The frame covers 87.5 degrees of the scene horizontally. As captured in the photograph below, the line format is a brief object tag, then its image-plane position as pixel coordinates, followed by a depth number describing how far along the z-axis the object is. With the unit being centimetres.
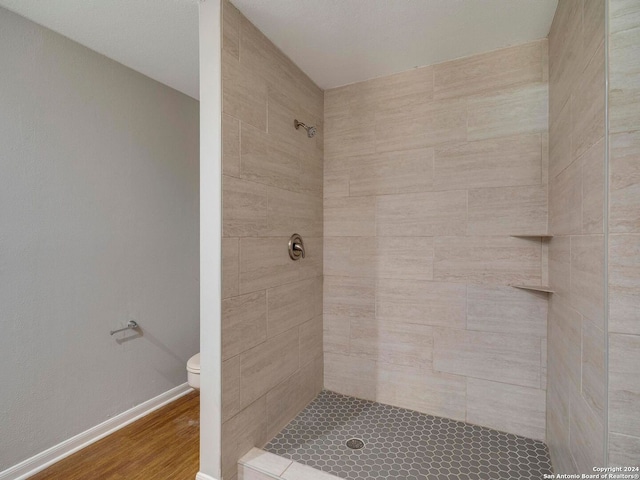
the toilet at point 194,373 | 225
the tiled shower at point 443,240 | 108
